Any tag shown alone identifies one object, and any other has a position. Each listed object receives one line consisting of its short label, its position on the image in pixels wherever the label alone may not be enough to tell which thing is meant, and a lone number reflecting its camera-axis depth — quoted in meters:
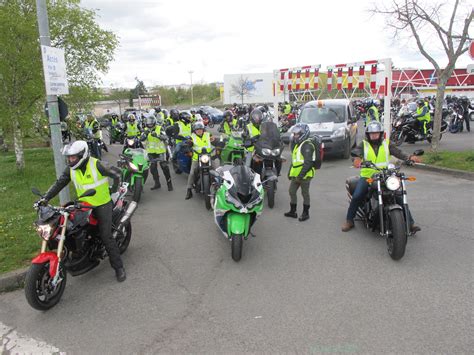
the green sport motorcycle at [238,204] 5.16
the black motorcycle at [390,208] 4.88
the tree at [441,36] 10.59
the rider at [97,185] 4.67
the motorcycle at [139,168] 8.22
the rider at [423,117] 14.18
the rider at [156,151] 9.70
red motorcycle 4.00
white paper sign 5.97
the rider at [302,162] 6.54
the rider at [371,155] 5.74
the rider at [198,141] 8.33
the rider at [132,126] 13.50
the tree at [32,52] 10.26
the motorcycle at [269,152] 7.74
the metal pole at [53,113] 6.25
